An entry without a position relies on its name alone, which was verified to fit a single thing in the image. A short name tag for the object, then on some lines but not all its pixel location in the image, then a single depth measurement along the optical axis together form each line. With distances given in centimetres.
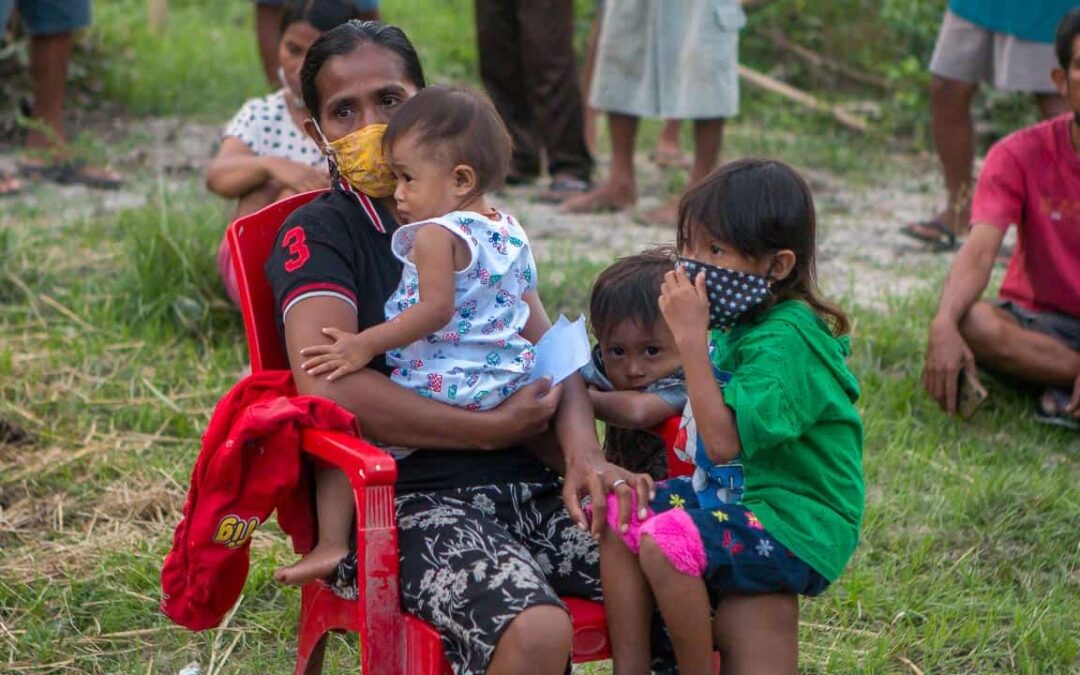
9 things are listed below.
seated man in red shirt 905
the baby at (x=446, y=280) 507
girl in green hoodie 496
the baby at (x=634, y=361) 557
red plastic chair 471
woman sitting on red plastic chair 488
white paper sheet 538
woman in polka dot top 898
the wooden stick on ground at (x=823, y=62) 1973
